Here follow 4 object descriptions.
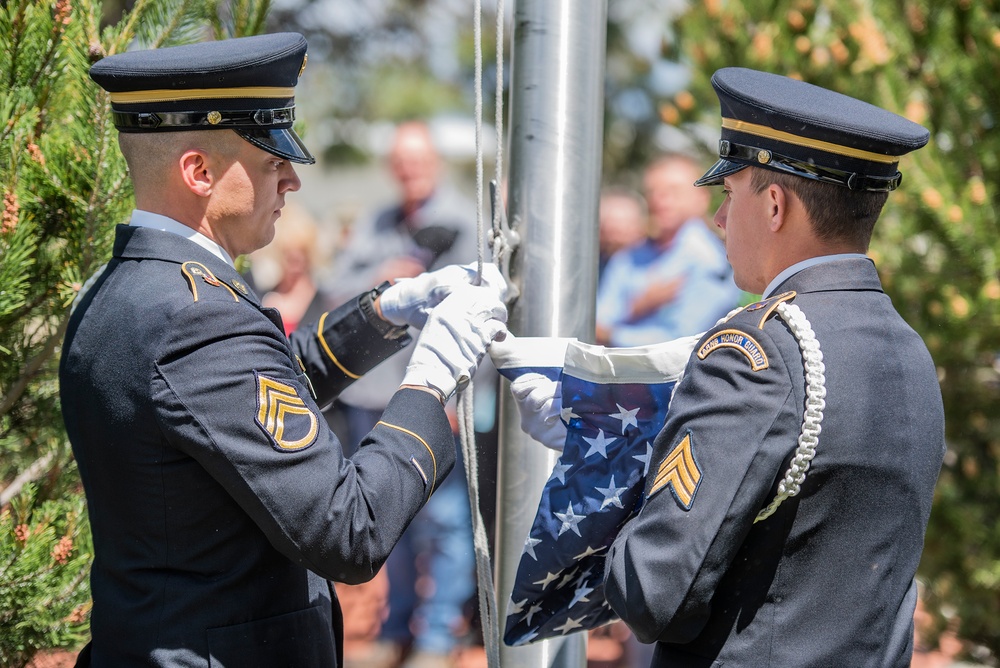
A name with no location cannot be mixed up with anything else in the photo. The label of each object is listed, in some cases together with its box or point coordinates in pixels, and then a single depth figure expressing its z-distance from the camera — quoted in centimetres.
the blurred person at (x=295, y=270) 764
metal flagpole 431
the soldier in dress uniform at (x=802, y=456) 396
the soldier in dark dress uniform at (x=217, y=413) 405
